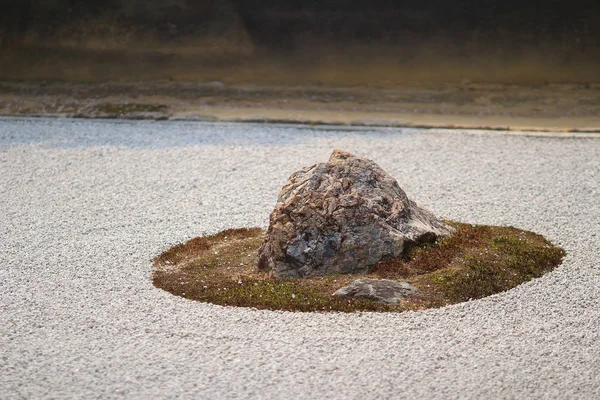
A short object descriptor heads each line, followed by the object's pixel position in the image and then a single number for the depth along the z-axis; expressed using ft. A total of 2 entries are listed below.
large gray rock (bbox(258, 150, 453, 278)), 22.34
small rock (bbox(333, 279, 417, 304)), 20.92
